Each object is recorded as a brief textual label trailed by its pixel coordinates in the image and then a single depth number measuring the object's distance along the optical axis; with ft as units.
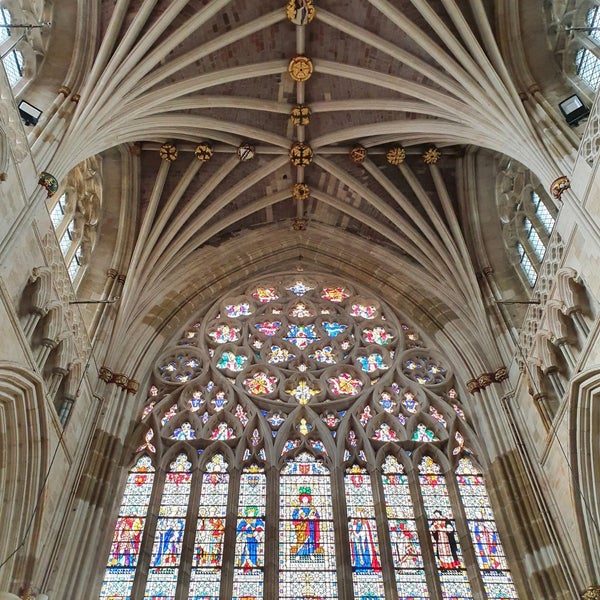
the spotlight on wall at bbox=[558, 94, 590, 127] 33.99
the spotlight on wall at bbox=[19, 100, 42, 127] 32.73
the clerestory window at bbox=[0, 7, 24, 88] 33.24
